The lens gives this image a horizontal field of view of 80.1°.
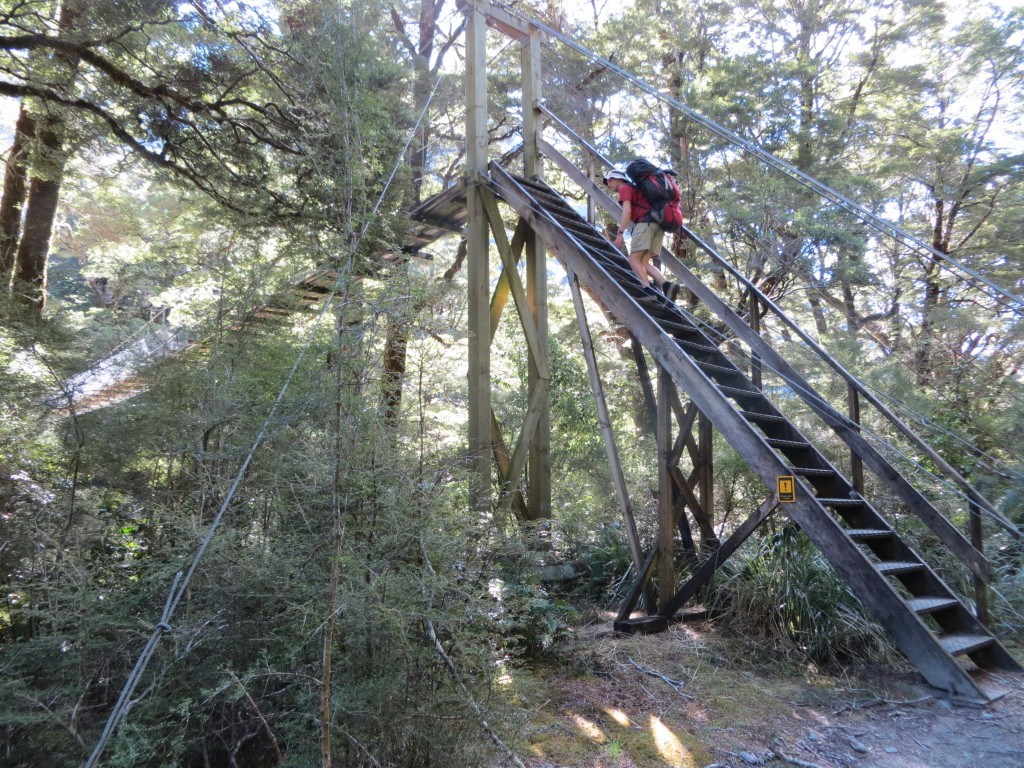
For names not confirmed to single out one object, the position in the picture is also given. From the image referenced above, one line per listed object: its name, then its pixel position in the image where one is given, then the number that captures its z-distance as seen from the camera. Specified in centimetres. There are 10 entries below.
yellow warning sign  356
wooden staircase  330
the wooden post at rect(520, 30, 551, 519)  591
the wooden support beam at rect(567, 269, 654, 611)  489
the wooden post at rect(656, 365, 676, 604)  466
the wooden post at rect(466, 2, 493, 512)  564
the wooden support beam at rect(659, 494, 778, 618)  392
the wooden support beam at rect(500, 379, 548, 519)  561
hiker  498
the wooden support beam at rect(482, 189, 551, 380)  588
